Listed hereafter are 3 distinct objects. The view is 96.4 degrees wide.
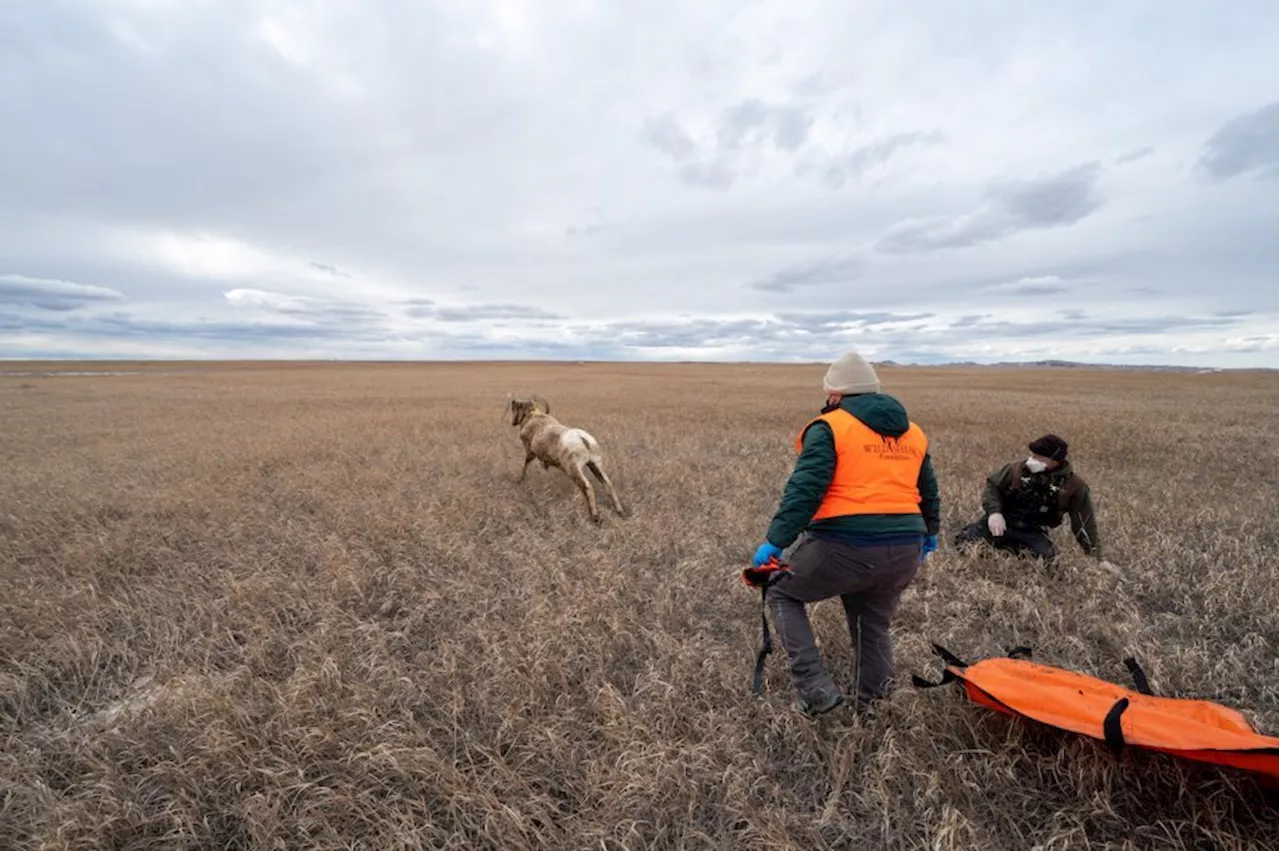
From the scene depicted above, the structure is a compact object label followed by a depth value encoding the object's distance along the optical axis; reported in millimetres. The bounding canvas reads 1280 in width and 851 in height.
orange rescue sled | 2422
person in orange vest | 3301
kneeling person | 5852
